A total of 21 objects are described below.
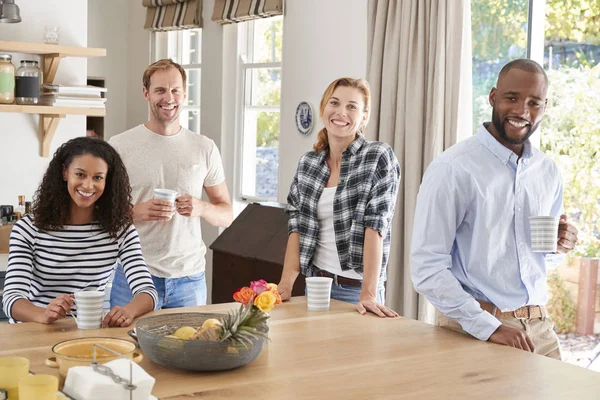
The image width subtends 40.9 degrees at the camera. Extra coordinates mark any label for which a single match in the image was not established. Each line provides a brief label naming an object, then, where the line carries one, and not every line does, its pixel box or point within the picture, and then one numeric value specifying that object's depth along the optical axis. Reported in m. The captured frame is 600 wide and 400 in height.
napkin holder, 1.47
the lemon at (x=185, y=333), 1.83
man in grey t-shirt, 2.97
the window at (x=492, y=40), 4.40
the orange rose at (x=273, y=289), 2.03
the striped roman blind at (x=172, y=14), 6.74
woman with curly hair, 2.43
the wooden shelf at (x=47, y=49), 4.03
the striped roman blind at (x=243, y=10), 5.77
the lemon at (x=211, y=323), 1.85
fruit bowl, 1.77
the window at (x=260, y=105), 6.21
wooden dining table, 1.71
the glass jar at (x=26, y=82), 4.10
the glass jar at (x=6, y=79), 4.01
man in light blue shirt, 2.20
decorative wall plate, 5.52
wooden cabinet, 4.27
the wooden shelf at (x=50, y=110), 4.05
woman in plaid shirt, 2.68
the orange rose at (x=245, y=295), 1.94
